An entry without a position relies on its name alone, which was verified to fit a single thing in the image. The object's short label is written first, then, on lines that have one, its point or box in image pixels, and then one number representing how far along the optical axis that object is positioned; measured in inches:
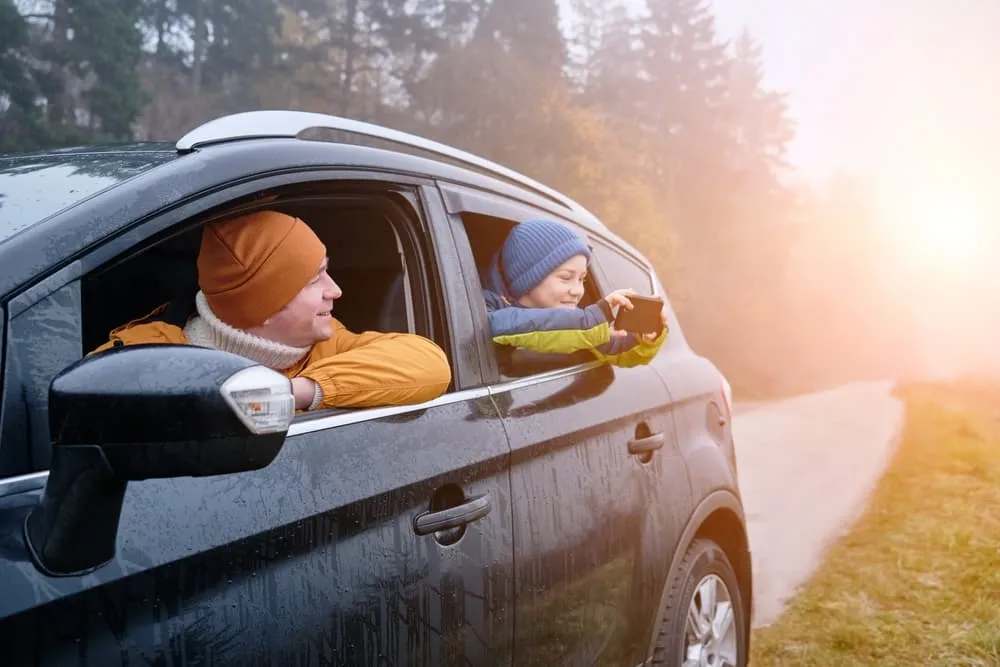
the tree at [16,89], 842.2
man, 71.3
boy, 96.4
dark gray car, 43.6
